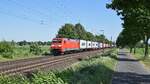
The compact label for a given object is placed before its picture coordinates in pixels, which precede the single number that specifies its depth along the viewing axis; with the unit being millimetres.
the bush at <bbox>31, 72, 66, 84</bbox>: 13795
